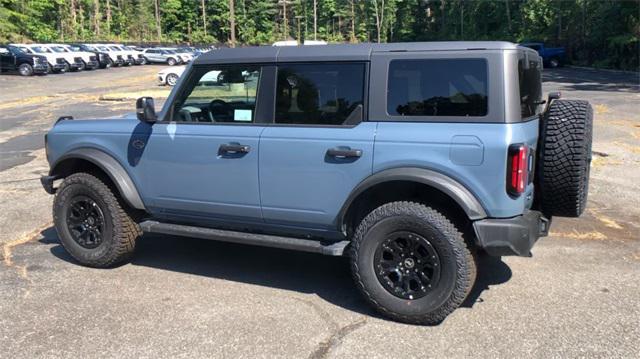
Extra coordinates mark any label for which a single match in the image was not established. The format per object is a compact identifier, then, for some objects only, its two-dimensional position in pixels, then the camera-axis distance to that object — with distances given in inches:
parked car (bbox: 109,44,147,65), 2142.0
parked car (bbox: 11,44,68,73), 1545.3
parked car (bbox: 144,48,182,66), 2272.4
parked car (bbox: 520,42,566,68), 1582.2
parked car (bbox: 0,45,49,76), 1466.5
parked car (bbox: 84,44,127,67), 2008.2
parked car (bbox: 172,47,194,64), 2274.9
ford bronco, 161.0
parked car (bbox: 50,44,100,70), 1726.0
